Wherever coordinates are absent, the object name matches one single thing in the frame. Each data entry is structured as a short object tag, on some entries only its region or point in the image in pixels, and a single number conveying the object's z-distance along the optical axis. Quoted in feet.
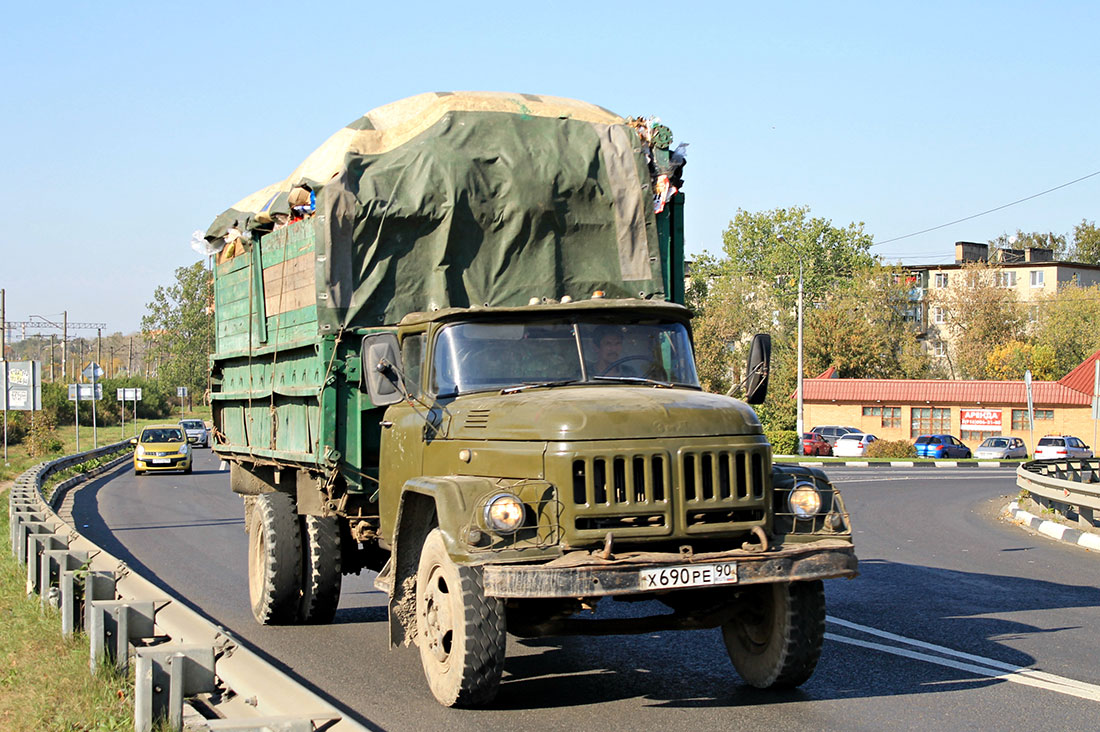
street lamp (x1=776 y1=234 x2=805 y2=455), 173.47
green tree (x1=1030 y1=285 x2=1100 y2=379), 297.12
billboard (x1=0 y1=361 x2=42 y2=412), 110.83
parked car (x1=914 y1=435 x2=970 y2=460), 191.01
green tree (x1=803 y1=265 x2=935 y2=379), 277.23
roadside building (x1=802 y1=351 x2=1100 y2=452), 210.38
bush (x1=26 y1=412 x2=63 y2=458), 153.17
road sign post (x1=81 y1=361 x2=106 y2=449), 138.10
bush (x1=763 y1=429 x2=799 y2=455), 170.50
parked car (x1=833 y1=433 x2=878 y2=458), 189.57
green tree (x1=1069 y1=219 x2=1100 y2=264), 391.04
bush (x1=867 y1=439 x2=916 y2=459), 188.34
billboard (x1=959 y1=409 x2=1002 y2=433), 216.33
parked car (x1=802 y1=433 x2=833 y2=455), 191.01
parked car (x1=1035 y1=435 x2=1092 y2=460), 178.09
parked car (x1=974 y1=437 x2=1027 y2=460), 190.08
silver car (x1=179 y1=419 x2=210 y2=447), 192.13
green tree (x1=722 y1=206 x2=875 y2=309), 330.54
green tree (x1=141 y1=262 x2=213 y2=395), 295.28
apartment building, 333.42
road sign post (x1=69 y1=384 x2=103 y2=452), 144.66
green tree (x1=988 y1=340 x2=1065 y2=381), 278.67
